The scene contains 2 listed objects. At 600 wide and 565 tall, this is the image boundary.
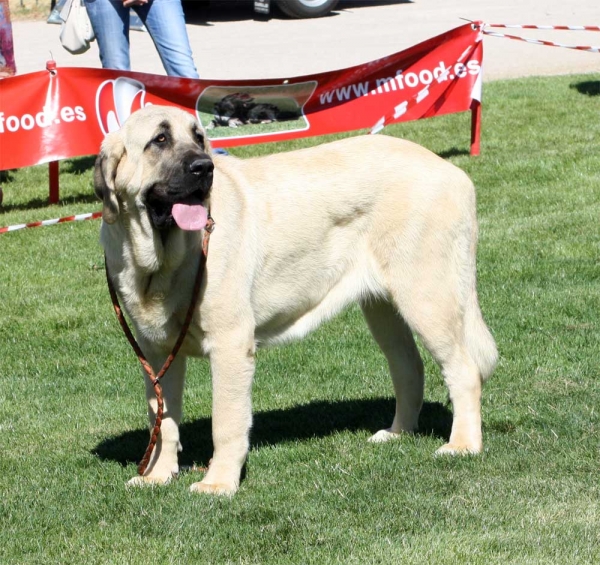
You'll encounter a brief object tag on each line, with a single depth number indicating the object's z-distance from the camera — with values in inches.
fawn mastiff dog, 357.1
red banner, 747.4
